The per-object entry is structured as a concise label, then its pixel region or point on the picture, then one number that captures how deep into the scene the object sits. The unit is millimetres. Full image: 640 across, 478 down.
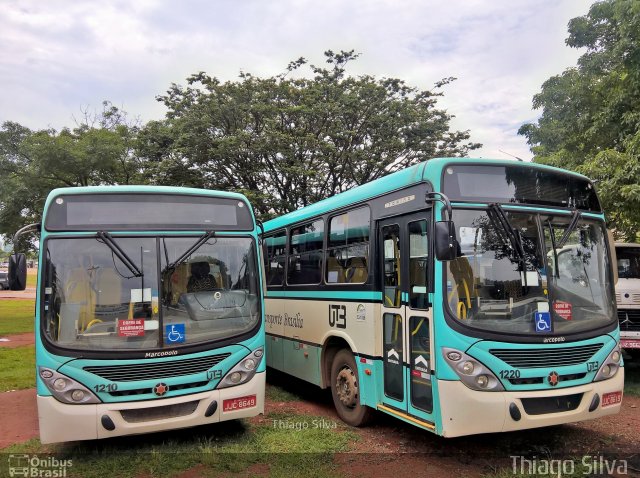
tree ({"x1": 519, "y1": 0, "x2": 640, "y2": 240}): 8328
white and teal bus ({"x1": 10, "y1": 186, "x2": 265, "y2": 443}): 5043
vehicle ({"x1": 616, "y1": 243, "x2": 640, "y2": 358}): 8430
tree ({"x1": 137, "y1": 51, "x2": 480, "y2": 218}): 18359
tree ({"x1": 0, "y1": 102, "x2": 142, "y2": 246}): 17875
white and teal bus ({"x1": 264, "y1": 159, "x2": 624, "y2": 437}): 4668
